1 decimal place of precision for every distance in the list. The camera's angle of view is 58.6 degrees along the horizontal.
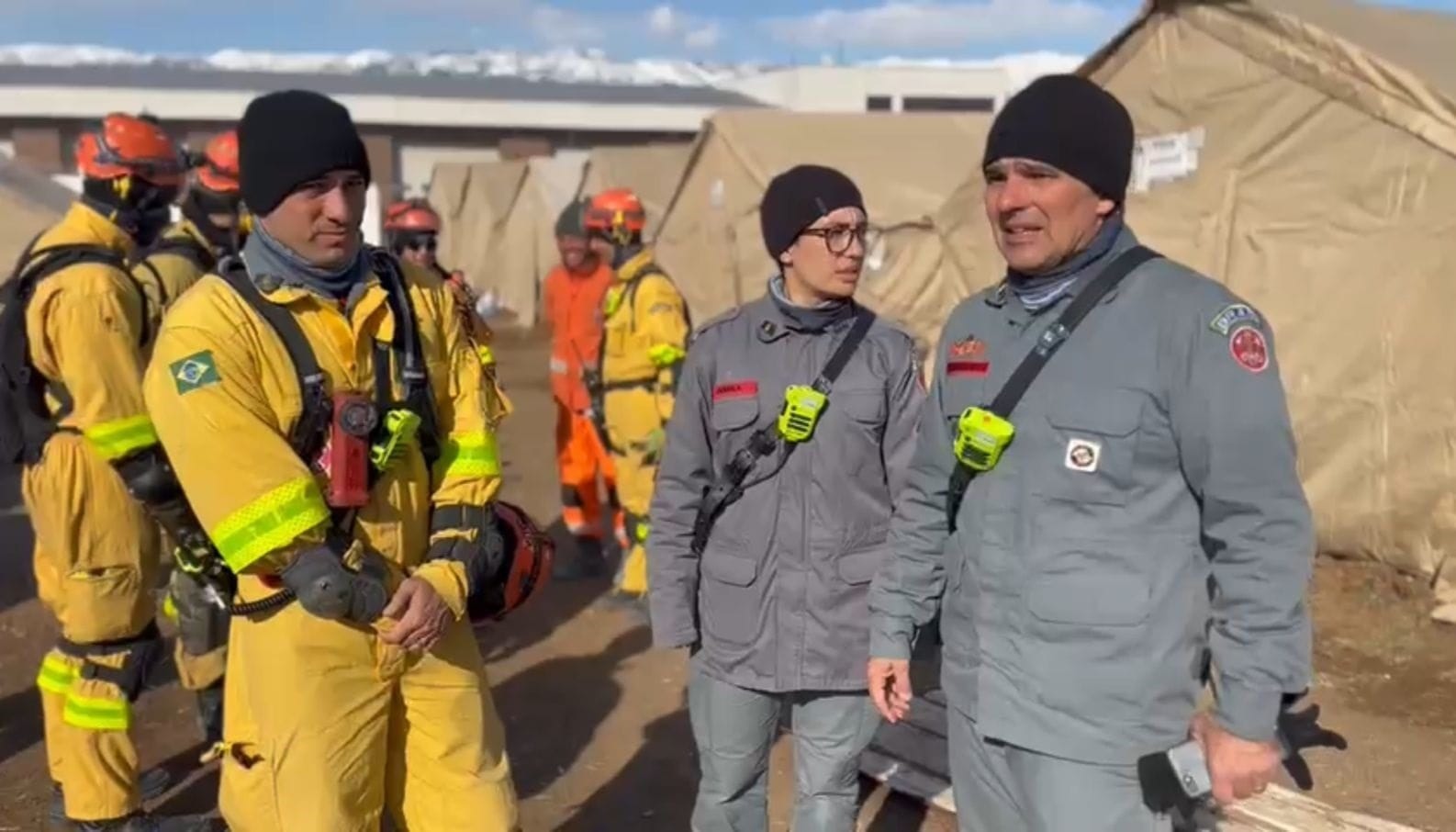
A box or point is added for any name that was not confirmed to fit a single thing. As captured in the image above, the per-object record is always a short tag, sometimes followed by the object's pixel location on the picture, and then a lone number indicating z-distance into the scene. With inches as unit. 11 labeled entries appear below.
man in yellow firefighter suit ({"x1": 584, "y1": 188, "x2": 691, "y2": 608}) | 265.6
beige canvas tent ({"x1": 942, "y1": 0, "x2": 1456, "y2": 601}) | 259.1
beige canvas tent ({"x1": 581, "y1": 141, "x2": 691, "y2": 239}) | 719.7
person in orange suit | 302.2
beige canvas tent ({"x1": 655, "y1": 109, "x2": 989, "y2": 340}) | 492.4
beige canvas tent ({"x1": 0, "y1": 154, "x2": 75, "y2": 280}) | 469.7
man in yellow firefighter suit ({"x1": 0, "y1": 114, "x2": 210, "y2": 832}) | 158.4
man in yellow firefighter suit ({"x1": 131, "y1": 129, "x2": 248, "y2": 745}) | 200.7
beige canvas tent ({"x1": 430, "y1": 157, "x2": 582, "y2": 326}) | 808.3
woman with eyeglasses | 129.5
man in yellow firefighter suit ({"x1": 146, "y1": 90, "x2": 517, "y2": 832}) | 102.7
